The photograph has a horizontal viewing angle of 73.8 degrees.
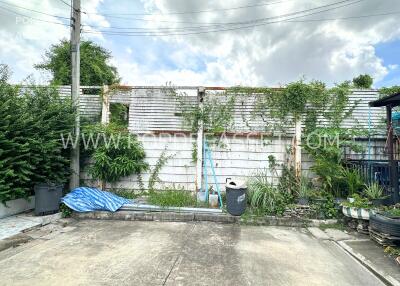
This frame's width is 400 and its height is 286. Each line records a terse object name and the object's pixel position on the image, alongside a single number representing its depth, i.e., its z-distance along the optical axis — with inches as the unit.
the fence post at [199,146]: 258.4
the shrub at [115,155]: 247.8
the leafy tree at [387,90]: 267.4
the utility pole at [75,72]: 242.7
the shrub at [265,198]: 220.2
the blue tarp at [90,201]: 221.1
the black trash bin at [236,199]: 216.7
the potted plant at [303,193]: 221.5
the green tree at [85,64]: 522.3
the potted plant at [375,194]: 195.8
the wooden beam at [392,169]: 192.7
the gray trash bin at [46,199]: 206.1
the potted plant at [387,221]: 153.7
